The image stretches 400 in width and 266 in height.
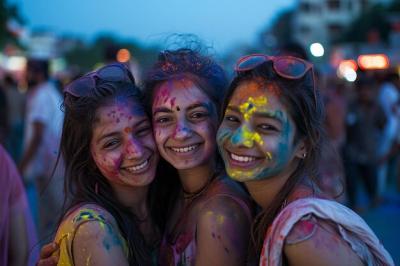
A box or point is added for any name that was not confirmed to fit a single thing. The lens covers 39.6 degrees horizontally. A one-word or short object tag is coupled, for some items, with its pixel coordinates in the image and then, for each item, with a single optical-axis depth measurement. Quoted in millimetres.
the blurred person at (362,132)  8164
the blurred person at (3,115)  3617
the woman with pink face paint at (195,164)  2043
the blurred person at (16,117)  9797
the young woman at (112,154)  2281
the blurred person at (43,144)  5969
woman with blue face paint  1844
